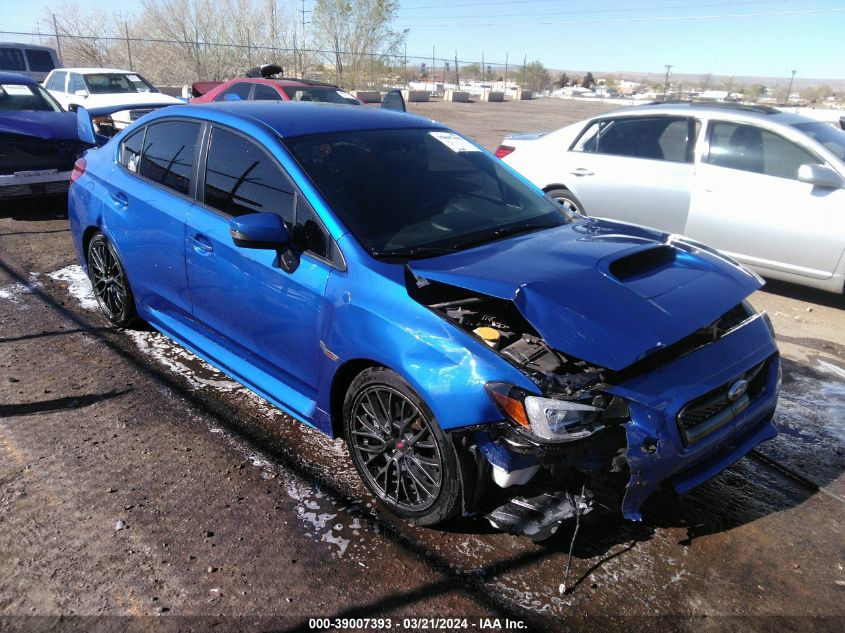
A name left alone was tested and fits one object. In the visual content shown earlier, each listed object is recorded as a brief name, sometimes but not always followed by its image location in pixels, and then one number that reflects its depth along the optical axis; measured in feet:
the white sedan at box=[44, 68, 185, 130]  46.68
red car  36.60
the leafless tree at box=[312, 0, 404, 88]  115.44
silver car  18.52
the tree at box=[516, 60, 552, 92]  173.58
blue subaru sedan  8.39
